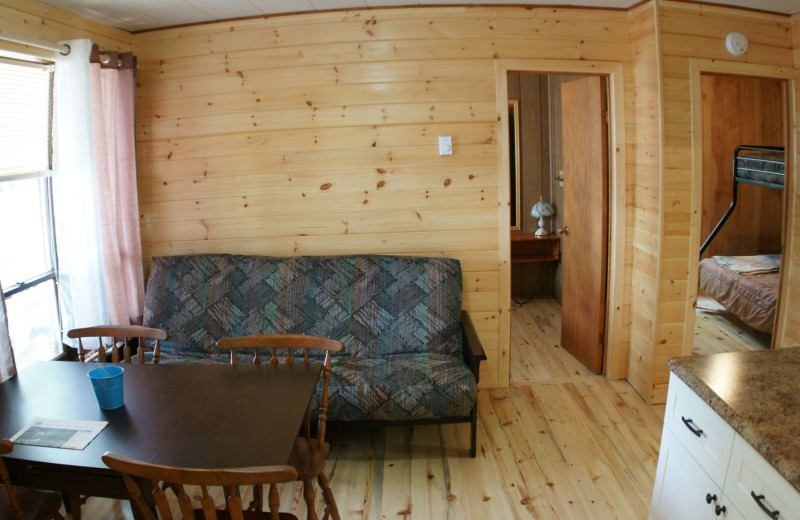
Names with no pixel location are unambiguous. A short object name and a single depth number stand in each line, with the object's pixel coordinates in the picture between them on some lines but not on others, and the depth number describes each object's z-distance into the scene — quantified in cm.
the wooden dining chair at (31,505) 177
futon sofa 301
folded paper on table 167
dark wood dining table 161
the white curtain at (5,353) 230
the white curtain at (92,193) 276
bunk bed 359
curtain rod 237
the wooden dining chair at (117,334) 241
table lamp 500
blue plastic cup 183
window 255
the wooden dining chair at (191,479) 138
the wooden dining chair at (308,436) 196
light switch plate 318
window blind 252
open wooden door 342
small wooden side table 506
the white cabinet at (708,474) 136
